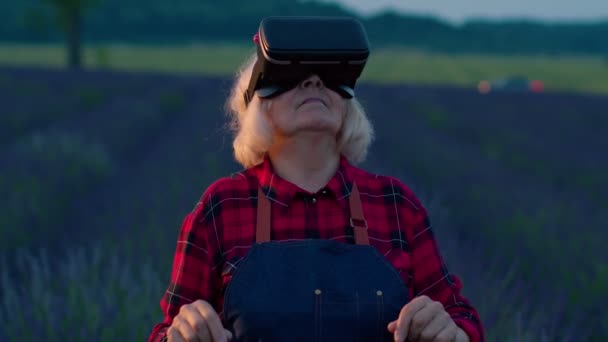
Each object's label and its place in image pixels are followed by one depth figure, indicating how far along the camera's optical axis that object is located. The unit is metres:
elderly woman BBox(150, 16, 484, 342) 1.85
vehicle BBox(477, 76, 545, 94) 41.09
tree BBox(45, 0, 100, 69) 49.88
